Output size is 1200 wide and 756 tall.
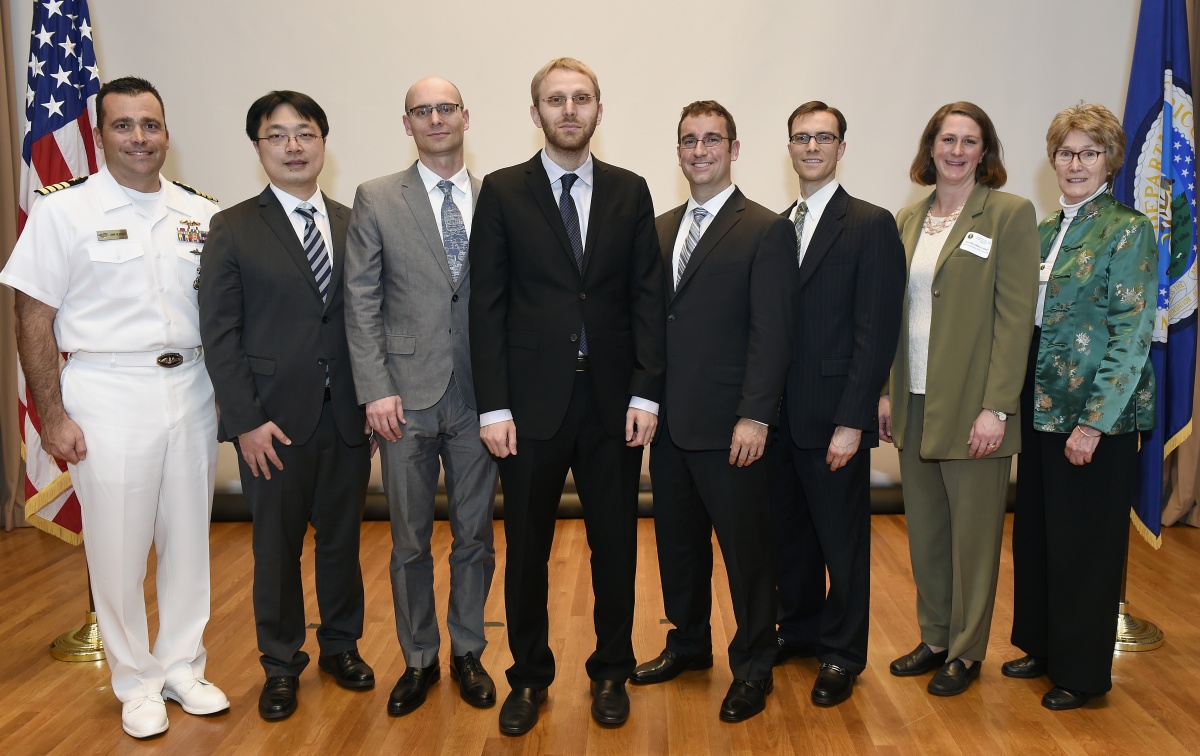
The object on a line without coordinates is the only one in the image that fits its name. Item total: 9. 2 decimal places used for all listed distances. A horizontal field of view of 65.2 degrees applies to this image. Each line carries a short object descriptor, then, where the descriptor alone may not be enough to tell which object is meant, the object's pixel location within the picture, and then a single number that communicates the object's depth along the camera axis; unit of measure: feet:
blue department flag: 12.21
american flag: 13.15
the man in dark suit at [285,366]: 9.36
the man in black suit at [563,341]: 8.67
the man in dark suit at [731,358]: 8.89
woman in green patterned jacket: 9.20
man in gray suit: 9.37
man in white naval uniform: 9.17
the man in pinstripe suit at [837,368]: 9.37
